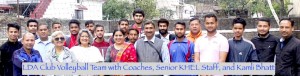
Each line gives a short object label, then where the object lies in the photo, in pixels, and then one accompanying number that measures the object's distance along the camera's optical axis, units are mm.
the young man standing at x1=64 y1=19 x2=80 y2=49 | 5670
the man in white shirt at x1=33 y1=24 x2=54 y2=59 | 5363
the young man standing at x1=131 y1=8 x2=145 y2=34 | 5875
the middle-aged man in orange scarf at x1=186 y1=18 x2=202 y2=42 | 5230
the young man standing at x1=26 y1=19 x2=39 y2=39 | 5648
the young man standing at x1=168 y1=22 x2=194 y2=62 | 5004
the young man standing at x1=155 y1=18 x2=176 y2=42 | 5500
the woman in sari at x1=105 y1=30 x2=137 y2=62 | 4898
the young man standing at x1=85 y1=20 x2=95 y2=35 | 6082
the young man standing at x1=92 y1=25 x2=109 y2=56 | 5531
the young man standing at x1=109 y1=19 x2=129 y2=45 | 5633
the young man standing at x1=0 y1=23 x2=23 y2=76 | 5051
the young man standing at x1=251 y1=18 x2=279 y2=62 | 4926
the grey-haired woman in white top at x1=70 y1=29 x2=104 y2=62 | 5016
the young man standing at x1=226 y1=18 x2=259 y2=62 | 4820
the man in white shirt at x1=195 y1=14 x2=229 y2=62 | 4828
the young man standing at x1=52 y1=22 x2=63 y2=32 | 5836
